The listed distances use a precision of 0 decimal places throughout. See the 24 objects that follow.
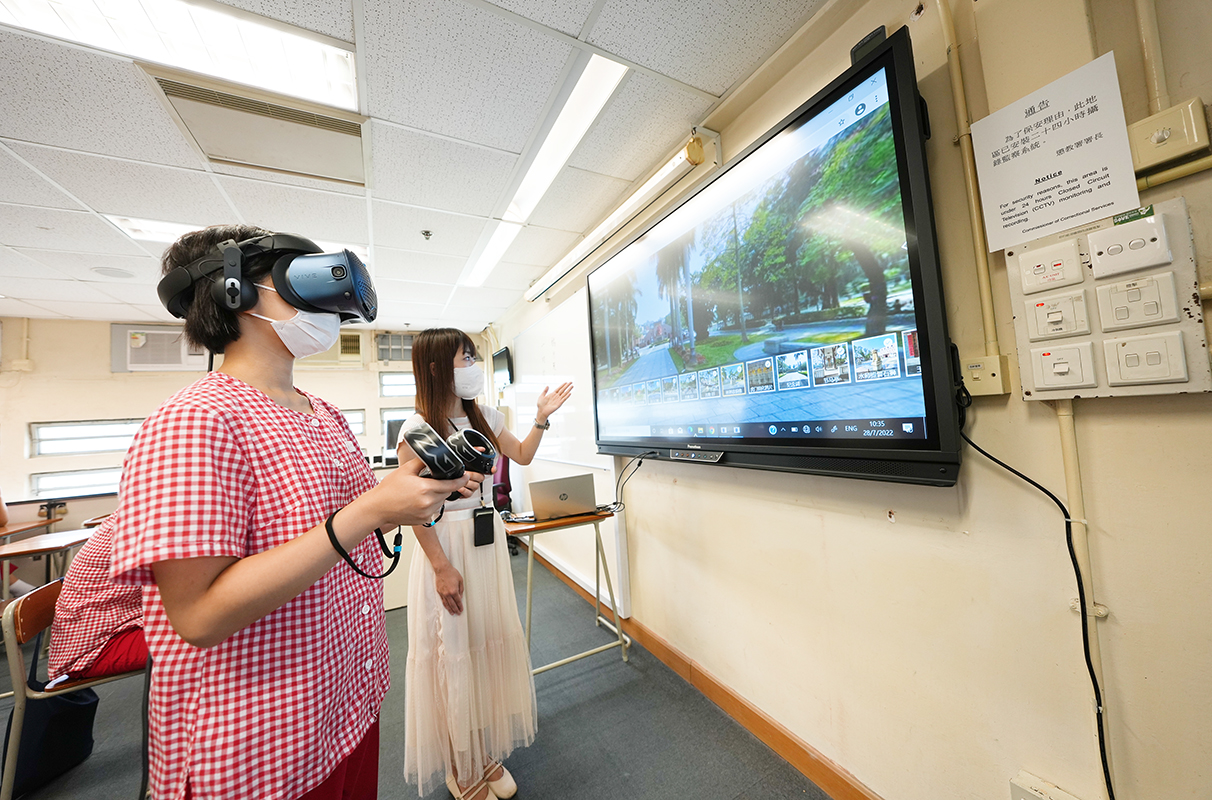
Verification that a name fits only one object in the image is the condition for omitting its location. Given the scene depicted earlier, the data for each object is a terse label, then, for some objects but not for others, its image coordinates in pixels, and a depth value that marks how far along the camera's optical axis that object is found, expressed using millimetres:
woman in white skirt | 1424
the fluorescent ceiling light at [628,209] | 1973
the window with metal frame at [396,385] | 6156
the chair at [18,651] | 1419
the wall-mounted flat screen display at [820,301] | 1088
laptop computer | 2189
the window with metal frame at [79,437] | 4707
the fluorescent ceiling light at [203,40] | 1352
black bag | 1667
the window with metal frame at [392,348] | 6109
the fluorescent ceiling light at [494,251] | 2957
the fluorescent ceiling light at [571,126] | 1693
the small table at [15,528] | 2775
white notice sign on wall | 854
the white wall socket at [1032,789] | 968
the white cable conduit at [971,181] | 1041
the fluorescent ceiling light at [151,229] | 2701
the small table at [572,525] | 2047
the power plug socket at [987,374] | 1021
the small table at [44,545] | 2578
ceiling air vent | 1672
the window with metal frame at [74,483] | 4699
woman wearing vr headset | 574
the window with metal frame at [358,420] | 5969
